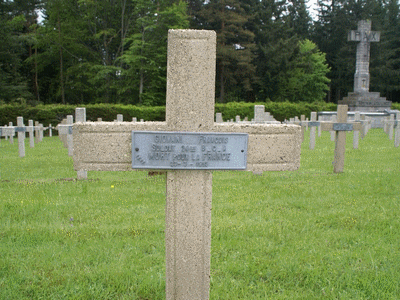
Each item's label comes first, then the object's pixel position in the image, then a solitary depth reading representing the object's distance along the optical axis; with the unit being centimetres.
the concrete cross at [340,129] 704
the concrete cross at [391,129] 1143
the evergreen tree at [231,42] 3225
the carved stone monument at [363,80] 2844
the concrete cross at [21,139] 1081
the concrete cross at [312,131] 1127
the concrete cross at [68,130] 742
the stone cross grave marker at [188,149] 226
